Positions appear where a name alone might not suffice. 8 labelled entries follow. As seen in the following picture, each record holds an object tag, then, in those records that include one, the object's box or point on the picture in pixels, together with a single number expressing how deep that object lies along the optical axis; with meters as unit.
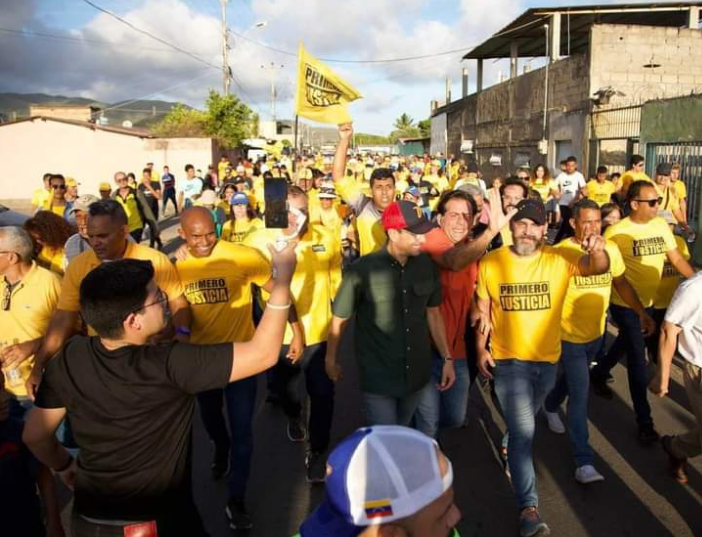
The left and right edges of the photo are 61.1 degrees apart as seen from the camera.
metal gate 11.62
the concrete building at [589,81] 17.39
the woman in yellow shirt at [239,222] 6.75
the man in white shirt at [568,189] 11.04
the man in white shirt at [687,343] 3.28
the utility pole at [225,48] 29.45
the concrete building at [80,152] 28.09
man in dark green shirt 3.39
